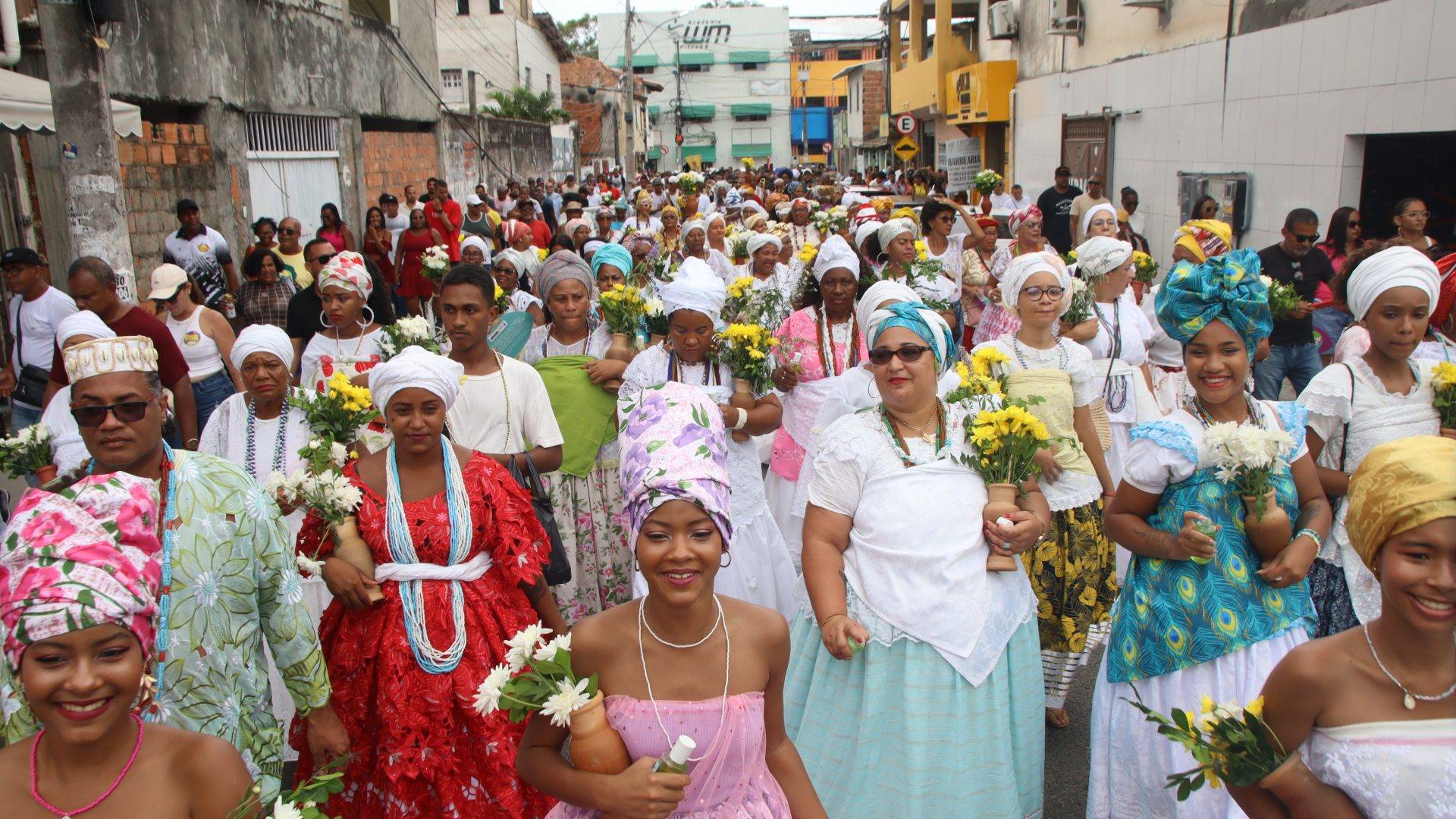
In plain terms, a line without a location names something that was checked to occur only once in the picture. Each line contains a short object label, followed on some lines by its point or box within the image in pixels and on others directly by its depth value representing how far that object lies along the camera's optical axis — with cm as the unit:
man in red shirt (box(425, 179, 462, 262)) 1775
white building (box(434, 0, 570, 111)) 4378
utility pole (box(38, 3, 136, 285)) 1034
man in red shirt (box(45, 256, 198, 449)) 649
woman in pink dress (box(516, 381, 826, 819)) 294
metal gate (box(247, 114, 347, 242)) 1658
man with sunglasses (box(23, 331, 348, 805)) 328
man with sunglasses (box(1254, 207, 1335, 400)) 880
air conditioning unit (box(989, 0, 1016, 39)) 2827
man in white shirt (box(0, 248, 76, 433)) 799
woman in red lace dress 400
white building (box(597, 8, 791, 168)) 8762
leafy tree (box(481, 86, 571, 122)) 4097
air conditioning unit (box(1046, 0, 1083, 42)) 2333
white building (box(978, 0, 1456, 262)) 1253
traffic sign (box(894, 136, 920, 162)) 2502
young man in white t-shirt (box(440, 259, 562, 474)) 542
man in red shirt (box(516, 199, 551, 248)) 1730
